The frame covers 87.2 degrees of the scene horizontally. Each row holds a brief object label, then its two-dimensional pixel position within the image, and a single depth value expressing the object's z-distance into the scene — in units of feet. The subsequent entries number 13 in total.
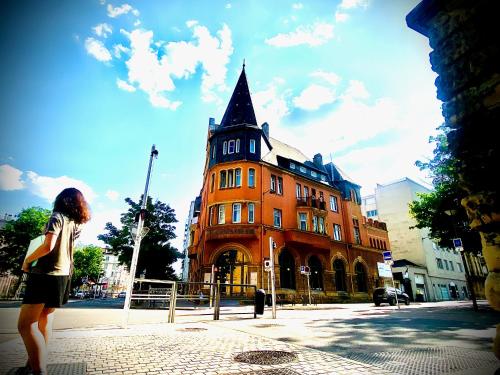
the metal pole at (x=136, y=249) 23.85
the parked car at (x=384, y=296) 69.67
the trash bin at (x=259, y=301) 36.32
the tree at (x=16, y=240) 106.01
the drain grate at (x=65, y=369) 9.53
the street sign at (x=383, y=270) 64.44
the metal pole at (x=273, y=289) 34.57
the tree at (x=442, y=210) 54.34
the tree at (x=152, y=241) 86.91
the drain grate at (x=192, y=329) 22.67
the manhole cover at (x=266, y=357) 12.05
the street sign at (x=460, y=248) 43.30
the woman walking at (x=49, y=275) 8.65
